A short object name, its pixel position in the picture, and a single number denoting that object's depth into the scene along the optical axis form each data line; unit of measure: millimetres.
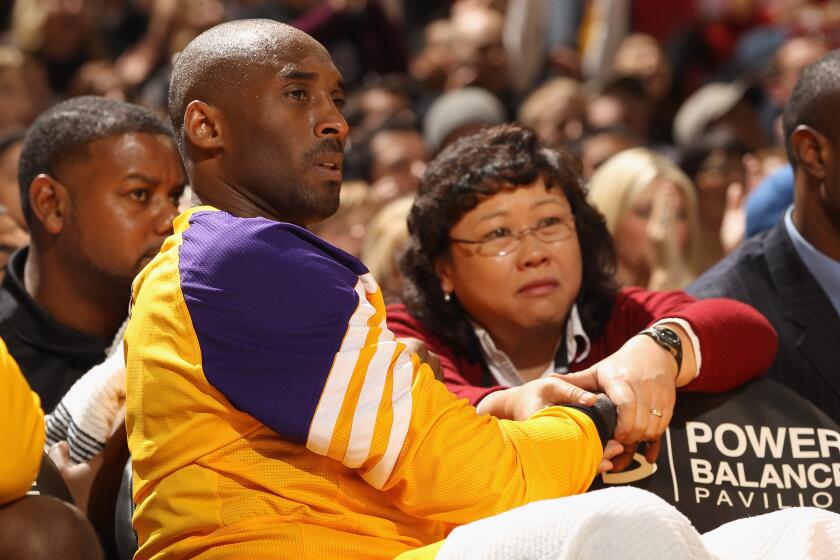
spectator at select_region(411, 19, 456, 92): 14719
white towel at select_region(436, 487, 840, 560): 3355
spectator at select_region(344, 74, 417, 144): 13062
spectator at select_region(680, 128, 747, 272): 11086
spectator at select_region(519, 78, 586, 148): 12758
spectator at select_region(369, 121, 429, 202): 11461
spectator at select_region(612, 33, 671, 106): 14766
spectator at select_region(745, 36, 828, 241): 8406
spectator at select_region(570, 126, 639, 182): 11352
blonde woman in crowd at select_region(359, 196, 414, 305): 8687
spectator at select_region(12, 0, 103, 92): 14336
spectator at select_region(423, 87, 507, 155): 12258
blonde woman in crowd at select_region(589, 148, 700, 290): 9312
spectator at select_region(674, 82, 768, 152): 12695
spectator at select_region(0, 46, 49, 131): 11672
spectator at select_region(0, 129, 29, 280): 7195
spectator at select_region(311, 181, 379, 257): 10148
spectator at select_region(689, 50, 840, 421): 6266
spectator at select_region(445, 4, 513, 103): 14227
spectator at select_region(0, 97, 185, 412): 6184
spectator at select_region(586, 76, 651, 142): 13359
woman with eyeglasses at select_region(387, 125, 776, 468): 5945
